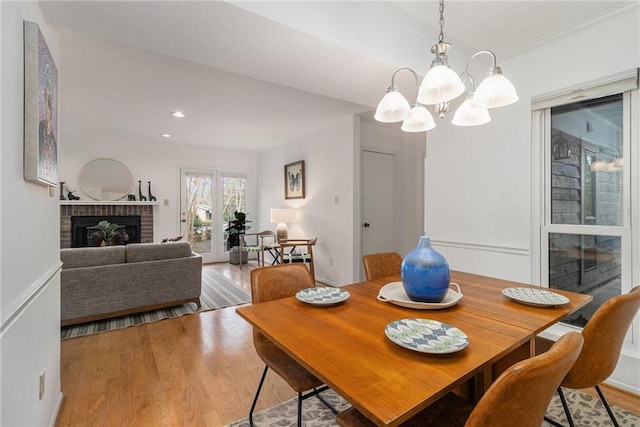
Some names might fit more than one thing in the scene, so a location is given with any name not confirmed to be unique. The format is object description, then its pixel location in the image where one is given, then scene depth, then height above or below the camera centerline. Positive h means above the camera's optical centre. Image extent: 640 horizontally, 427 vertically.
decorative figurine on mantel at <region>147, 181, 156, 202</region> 5.49 +0.29
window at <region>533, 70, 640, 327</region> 1.96 +0.17
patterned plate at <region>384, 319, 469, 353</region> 0.89 -0.40
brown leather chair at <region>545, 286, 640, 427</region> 1.16 -0.52
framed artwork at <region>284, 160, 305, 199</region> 5.06 +0.60
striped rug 2.84 -1.10
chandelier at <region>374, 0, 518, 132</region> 1.19 +0.52
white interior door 4.39 +0.18
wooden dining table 0.71 -0.43
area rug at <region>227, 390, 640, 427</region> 1.61 -1.15
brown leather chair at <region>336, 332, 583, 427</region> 0.62 -0.39
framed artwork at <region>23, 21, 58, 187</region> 1.11 +0.43
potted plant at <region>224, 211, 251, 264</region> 6.08 -0.44
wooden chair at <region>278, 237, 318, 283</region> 4.26 -0.63
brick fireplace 4.89 +0.01
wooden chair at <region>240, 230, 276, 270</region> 5.20 -0.56
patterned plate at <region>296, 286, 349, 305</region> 1.34 -0.40
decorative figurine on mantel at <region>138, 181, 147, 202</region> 5.41 +0.34
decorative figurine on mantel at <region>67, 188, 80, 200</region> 4.89 +0.29
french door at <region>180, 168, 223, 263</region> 5.92 +0.01
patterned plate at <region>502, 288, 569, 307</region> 1.33 -0.40
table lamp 5.14 -0.04
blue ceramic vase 1.29 -0.28
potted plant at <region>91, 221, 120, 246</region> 4.09 -0.26
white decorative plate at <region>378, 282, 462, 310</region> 1.28 -0.40
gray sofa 2.77 -0.67
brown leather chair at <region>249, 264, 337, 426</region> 1.27 -0.46
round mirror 5.07 +0.60
